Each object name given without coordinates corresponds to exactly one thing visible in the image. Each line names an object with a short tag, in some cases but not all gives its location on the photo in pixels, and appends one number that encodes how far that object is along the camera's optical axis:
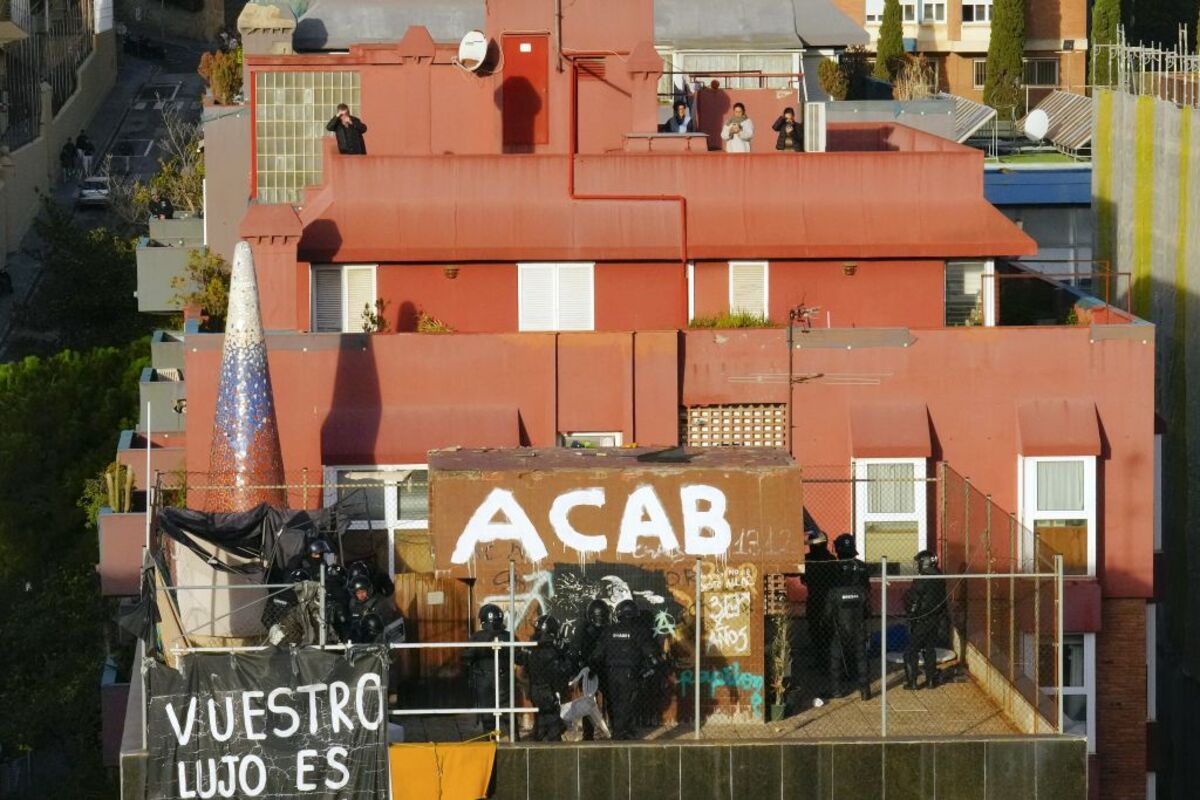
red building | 43.03
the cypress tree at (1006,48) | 100.50
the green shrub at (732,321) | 44.69
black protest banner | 33.34
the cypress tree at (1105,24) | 96.94
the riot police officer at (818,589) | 36.25
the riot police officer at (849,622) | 35.62
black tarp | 37.31
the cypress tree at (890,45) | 100.50
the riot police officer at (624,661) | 33.69
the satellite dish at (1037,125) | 77.19
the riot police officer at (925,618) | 36.31
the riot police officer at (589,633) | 33.88
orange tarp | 33.50
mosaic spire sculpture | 40.91
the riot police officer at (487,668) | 34.12
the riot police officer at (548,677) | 33.53
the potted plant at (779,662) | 35.19
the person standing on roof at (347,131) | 47.03
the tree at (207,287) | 51.84
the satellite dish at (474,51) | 49.00
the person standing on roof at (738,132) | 49.00
